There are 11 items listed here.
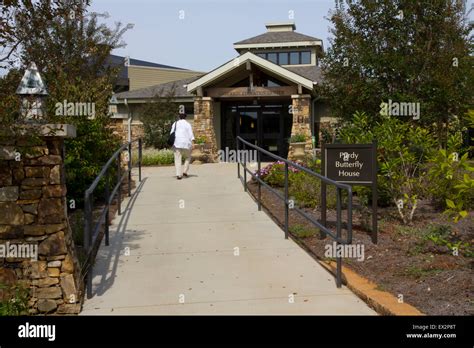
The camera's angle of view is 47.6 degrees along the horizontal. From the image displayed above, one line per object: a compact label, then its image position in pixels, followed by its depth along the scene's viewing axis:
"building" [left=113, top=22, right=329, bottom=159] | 18.23
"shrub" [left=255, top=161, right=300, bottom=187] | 11.03
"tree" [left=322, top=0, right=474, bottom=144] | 10.82
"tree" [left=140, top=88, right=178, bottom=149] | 20.47
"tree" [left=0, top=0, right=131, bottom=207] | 4.85
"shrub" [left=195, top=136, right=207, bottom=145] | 17.88
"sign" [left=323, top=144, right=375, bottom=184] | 6.83
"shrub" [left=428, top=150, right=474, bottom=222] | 5.23
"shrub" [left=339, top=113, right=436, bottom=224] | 7.32
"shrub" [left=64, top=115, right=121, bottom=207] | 8.88
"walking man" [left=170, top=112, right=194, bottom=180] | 12.33
